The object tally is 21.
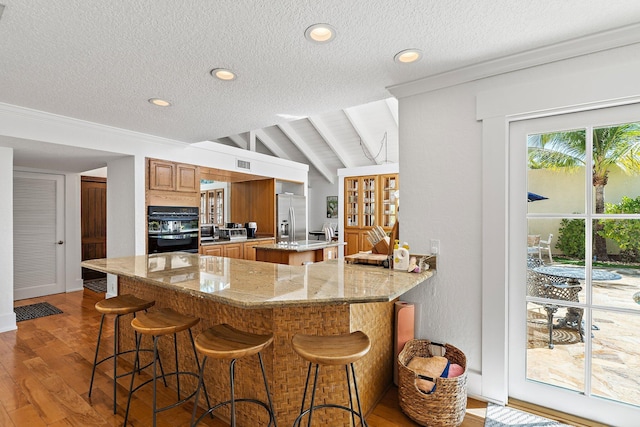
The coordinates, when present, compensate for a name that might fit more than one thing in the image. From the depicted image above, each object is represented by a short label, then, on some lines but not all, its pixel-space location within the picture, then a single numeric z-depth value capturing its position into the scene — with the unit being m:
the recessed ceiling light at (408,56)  2.02
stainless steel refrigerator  6.62
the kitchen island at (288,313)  1.65
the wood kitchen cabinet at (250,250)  5.87
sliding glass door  1.87
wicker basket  1.90
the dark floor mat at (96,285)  5.49
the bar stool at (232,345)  1.53
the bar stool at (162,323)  1.83
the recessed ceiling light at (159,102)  2.87
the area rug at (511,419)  1.92
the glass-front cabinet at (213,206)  6.38
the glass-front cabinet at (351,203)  7.79
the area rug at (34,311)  4.07
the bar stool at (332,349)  1.48
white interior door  4.88
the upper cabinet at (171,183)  4.27
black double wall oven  4.29
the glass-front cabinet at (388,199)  7.25
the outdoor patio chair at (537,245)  2.08
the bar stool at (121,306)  2.19
